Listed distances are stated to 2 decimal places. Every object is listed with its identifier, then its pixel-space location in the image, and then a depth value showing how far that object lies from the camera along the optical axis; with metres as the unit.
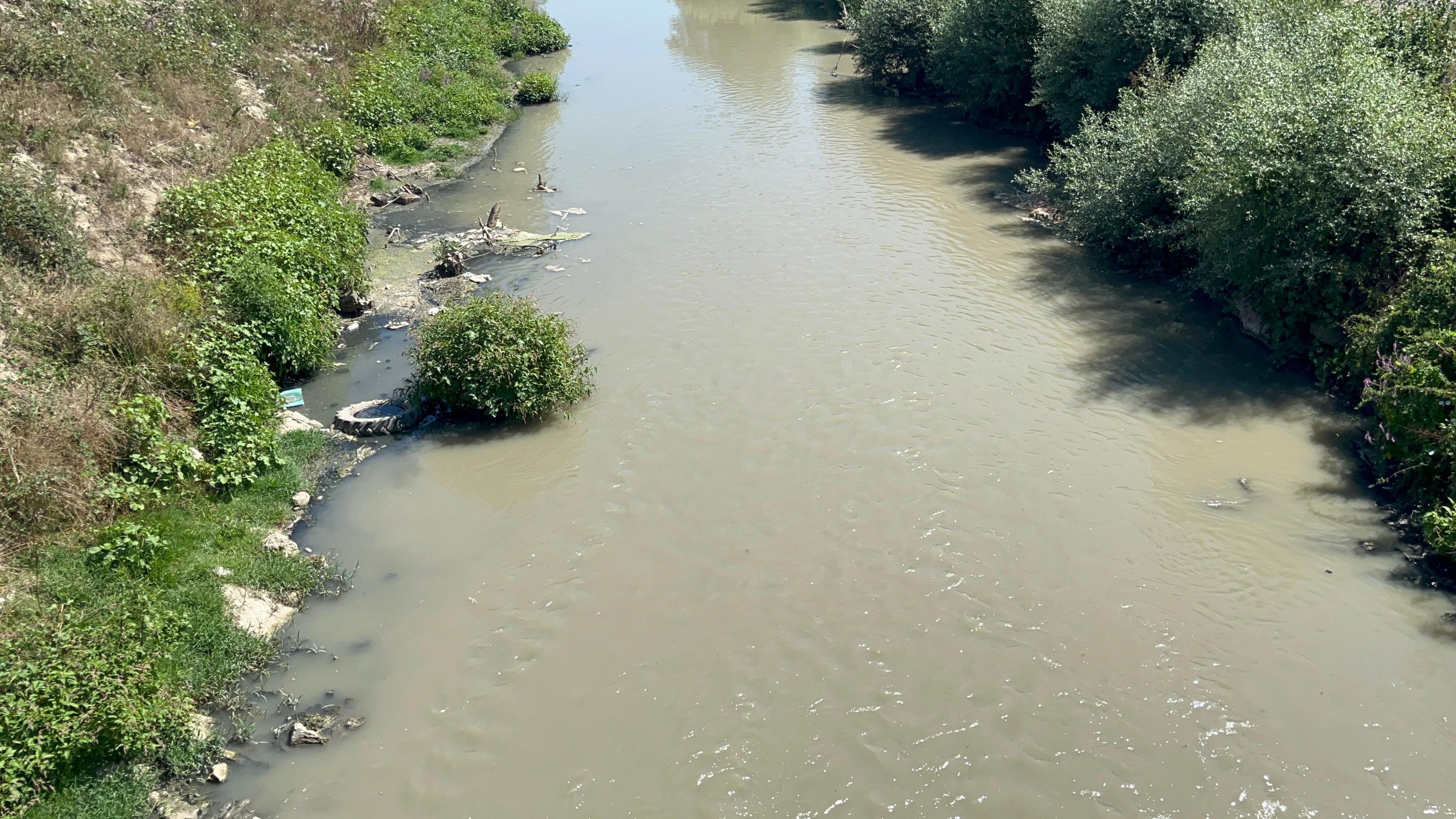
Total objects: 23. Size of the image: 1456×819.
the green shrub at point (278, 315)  13.16
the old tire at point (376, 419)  12.56
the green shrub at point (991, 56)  23.44
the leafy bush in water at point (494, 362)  12.28
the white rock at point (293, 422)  12.31
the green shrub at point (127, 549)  8.98
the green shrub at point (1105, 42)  18.86
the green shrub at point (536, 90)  27.95
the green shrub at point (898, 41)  26.83
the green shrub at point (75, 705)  7.06
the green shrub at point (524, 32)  33.44
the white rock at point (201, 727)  8.02
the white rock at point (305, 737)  8.23
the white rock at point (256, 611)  9.26
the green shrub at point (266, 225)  14.02
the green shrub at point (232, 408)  10.95
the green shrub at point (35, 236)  12.16
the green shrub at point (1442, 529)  9.28
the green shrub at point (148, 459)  9.81
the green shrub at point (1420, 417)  10.03
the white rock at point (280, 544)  10.28
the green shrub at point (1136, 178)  15.41
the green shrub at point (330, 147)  20.03
